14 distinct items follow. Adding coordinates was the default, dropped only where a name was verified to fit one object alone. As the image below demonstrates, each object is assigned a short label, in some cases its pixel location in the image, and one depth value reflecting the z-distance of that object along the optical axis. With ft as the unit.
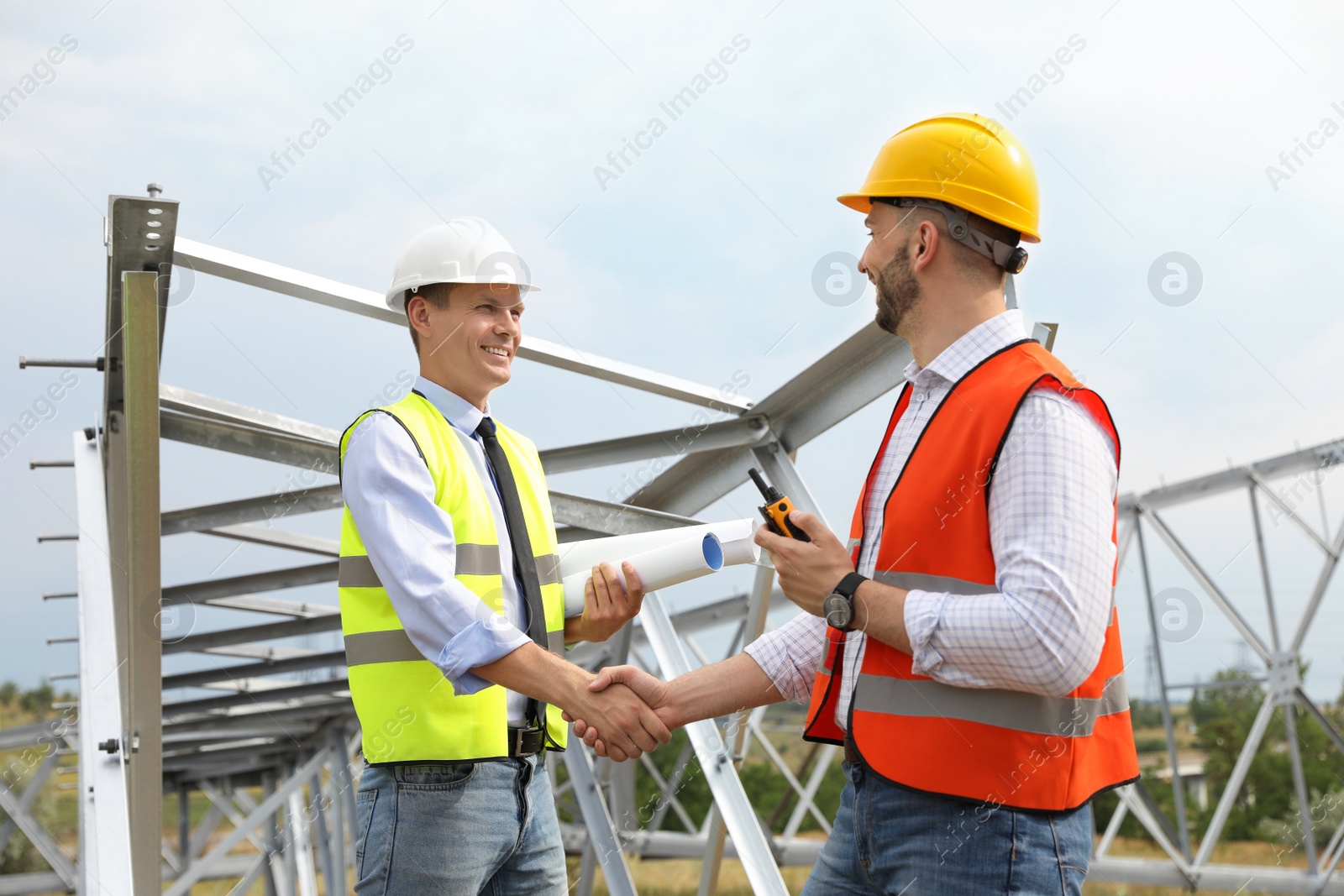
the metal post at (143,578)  13.38
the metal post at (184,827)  61.36
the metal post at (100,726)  11.47
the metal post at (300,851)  44.14
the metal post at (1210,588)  32.68
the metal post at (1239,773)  31.40
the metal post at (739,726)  17.88
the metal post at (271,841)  52.40
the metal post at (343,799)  43.42
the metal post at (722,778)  15.44
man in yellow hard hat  6.66
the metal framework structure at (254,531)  13.32
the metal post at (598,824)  19.17
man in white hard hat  9.57
